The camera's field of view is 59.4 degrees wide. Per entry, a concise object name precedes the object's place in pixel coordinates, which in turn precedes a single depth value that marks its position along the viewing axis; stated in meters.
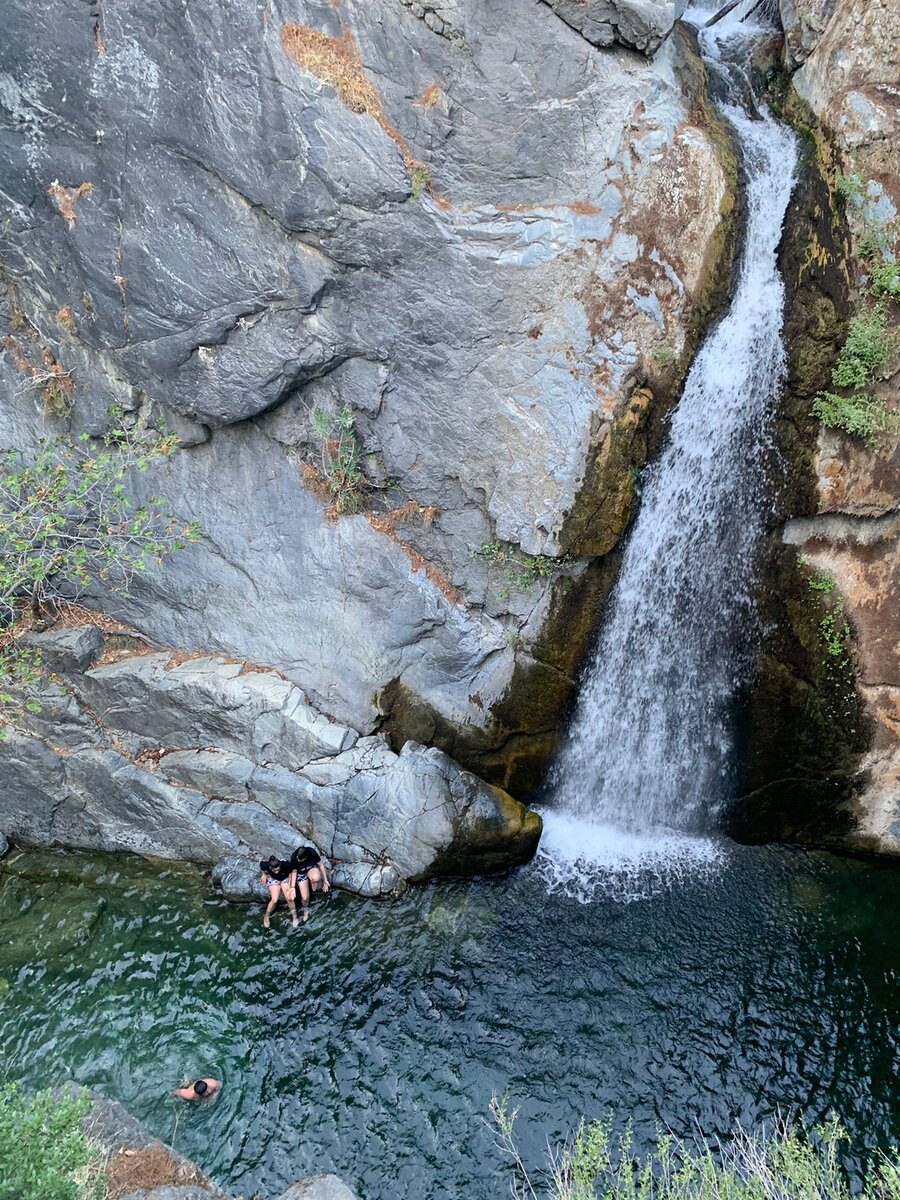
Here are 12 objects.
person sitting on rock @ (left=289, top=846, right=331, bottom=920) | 11.08
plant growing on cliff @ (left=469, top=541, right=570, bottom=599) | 11.38
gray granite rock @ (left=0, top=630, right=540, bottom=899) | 11.37
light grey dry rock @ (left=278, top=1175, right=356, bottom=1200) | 7.14
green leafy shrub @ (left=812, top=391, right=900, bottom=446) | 10.41
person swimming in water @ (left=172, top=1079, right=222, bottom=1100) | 8.91
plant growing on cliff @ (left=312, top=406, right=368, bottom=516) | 11.71
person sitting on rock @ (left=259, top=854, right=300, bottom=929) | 11.03
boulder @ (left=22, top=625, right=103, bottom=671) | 12.42
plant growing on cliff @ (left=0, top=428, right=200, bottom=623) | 10.66
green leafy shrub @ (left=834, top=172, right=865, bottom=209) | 10.25
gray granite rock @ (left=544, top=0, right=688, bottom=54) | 9.98
